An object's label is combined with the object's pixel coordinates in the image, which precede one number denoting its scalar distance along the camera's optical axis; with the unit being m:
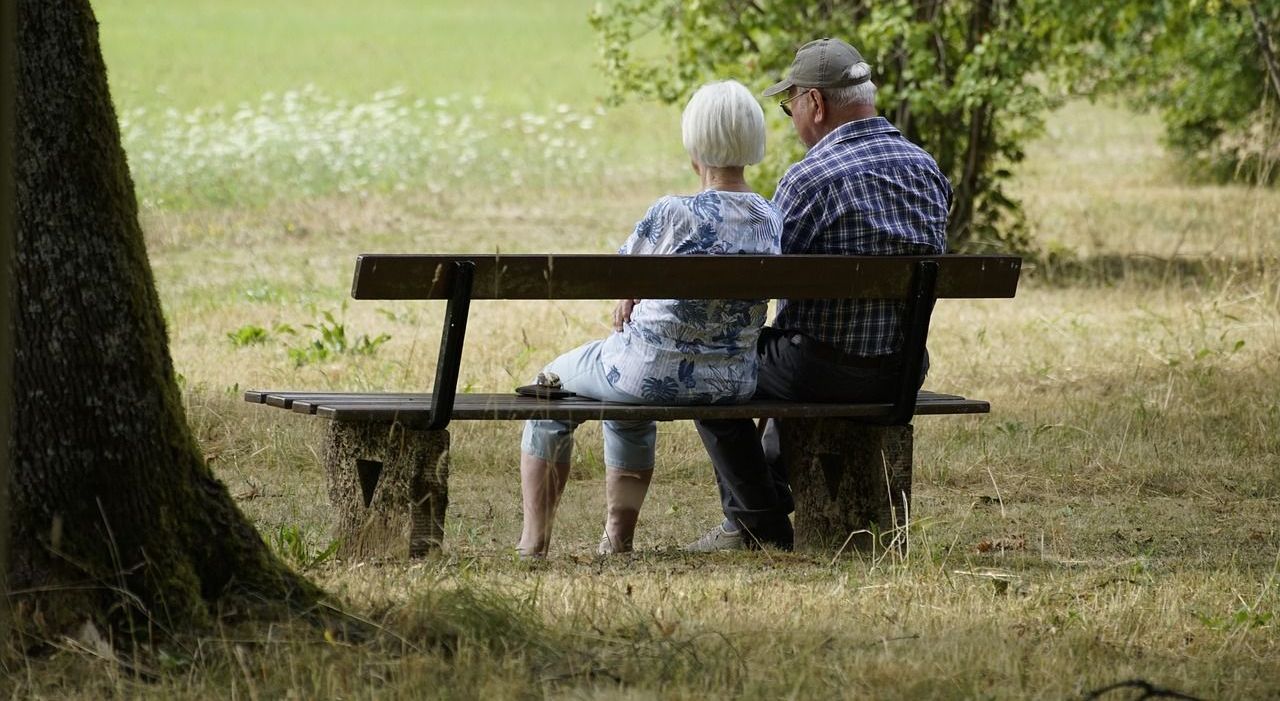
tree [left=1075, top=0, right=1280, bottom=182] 23.72
